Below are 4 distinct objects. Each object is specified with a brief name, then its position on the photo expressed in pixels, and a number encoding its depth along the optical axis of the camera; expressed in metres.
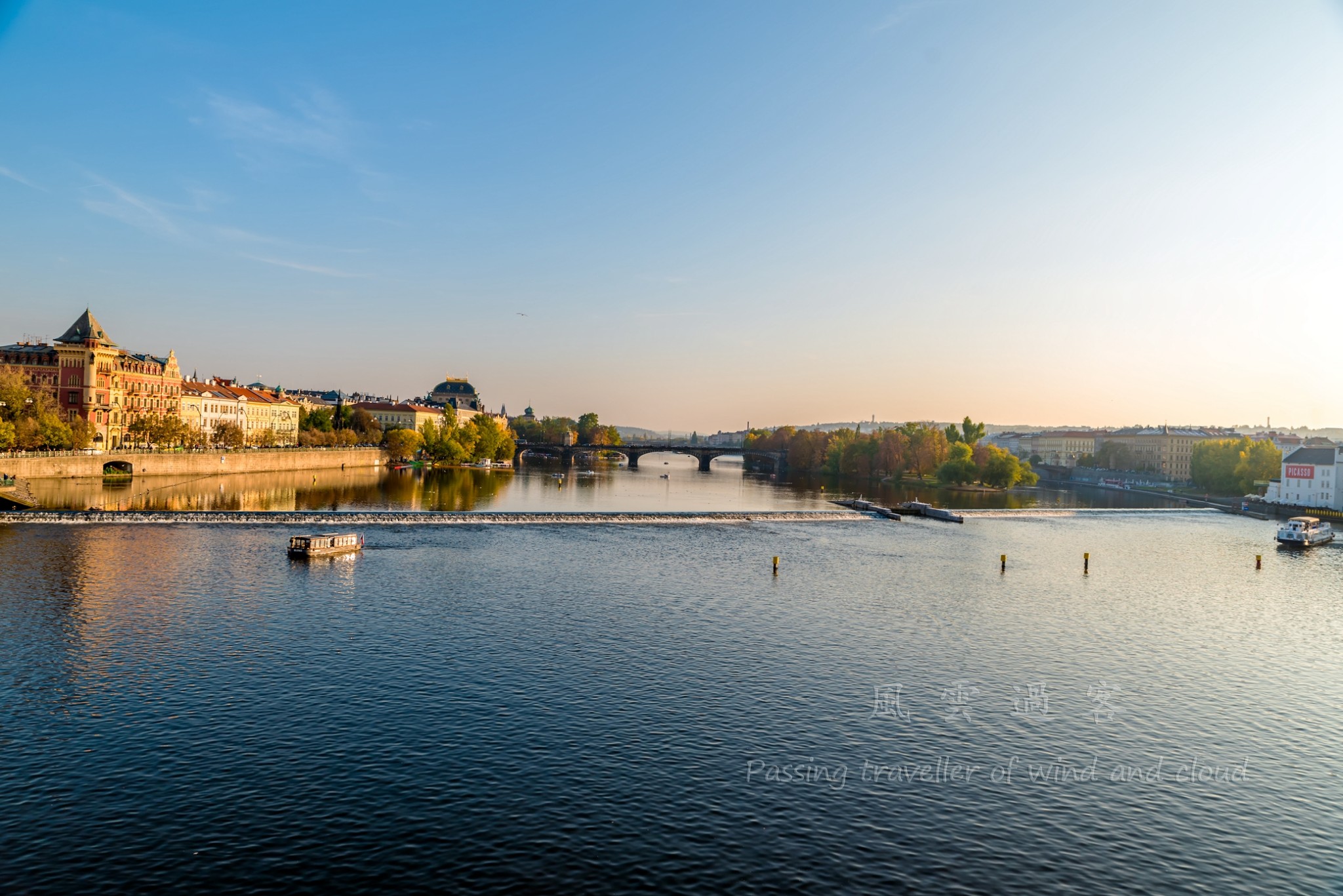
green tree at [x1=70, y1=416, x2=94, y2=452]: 119.81
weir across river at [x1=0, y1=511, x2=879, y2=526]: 77.88
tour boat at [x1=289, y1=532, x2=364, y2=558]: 65.00
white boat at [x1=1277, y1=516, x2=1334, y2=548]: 99.00
